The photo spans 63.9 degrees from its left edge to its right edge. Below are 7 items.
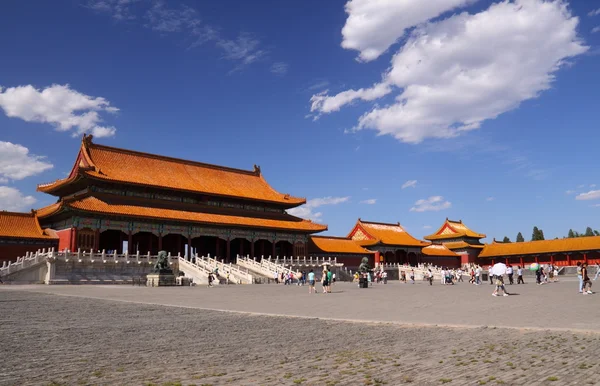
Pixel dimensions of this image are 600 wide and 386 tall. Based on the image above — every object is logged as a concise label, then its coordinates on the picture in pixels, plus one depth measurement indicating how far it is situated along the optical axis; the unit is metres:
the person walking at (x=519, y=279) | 34.12
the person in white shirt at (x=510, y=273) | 31.36
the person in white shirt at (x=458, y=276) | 50.64
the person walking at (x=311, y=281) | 26.71
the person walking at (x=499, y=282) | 20.80
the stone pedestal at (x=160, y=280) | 31.78
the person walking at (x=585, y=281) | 21.41
